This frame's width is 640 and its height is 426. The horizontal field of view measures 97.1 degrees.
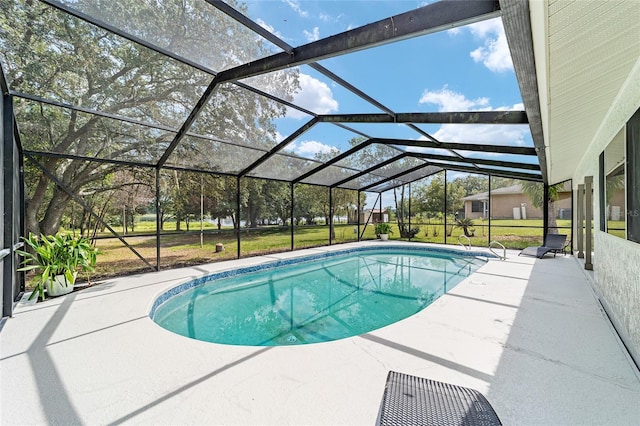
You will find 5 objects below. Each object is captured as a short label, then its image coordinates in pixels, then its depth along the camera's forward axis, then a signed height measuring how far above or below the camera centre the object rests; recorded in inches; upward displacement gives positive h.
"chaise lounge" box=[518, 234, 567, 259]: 333.4 -43.9
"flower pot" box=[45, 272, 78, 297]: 187.0 -46.6
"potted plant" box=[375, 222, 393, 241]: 552.7 -34.0
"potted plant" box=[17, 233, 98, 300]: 181.5 -29.7
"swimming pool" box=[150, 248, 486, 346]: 177.8 -71.9
